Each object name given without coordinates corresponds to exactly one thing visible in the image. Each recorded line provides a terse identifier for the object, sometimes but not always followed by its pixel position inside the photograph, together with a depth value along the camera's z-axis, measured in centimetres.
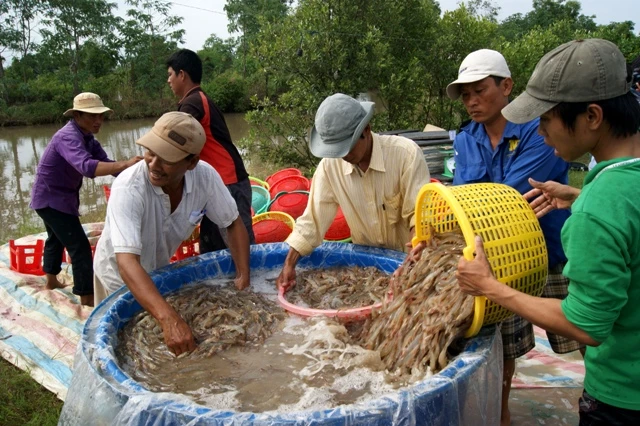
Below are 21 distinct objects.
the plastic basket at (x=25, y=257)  602
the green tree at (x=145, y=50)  3086
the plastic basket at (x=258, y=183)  741
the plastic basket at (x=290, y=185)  698
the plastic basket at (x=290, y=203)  620
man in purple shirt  502
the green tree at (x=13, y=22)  2736
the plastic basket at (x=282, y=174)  760
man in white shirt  278
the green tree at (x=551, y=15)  3732
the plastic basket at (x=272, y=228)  541
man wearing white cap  284
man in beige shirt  304
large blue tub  187
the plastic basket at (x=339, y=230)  542
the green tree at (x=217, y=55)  3691
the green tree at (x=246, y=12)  3462
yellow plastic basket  209
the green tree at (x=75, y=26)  2839
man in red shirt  457
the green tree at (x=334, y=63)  936
